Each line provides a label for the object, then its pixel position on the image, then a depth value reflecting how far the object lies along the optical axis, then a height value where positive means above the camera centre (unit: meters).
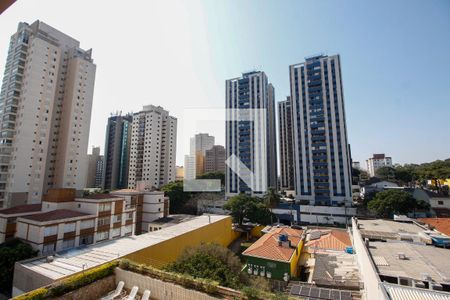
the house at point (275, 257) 17.80 -6.24
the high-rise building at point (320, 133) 51.47 +11.29
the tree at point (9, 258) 17.66 -6.27
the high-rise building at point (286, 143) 77.75 +12.80
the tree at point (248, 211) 37.38 -5.04
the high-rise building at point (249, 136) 63.72 +12.80
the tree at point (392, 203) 36.03 -3.48
